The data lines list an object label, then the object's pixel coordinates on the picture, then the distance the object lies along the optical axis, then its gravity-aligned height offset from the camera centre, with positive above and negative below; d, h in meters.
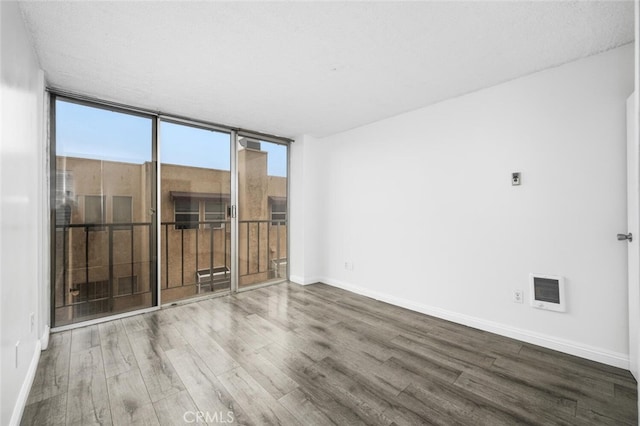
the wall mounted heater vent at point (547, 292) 2.19 -0.69
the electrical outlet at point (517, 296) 2.39 -0.77
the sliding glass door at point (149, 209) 2.68 +0.06
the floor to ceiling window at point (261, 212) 3.98 +0.02
